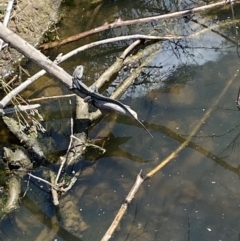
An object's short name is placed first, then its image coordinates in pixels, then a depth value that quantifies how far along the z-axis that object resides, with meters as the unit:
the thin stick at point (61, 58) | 3.70
